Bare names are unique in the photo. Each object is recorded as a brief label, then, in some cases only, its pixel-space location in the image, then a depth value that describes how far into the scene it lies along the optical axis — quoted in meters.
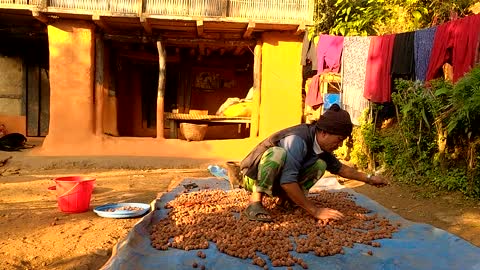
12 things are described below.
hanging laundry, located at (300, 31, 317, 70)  8.65
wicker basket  9.55
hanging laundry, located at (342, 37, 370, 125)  7.76
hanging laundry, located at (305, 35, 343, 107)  8.10
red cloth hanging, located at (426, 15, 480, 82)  5.51
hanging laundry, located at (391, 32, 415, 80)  6.75
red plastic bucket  4.71
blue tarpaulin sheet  2.51
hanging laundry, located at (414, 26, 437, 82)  6.34
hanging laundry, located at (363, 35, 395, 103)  7.07
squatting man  3.23
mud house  8.61
